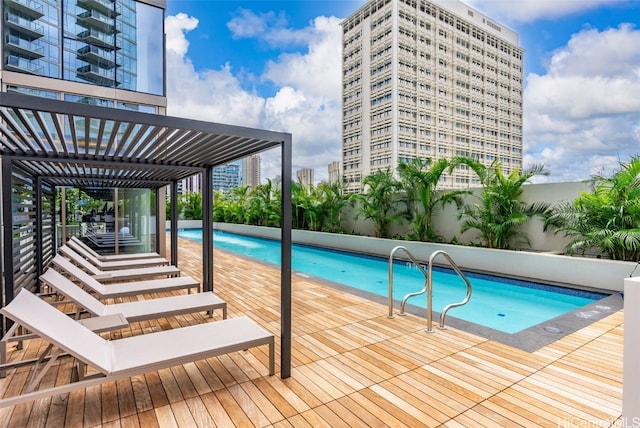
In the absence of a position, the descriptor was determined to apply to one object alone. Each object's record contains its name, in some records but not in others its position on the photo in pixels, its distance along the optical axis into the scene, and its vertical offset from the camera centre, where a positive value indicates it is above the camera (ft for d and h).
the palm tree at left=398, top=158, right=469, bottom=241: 34.32 +1.58
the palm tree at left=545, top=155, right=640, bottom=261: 21.50 -0.47
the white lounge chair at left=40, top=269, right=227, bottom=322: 13.12 -3.76
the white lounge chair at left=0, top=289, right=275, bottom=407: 8.41 -3.77
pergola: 8.87 +2.08
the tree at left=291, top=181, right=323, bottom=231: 48.08 +0.33
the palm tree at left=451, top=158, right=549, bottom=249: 28.91 +0.15
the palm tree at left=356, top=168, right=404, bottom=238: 37.83 +0.87
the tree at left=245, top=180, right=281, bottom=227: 56.65 +0.58
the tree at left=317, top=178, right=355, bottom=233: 46.34 +0.94
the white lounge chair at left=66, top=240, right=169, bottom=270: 23.44 -3.52
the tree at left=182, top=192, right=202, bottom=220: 77.92 +0.35
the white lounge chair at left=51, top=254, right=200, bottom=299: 16.56 -3.74
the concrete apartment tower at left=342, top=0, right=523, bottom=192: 207.31 +76.53
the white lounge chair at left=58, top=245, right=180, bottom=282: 20.11 -3.59
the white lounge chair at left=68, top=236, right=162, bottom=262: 25.59 -3.46
